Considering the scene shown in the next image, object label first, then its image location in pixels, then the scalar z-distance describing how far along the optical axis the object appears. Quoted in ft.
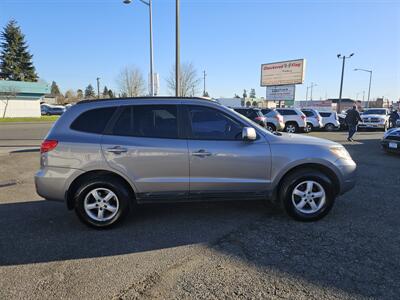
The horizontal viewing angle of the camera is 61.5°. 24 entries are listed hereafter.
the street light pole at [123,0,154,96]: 52.80
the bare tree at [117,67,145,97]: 177.27
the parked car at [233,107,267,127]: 56.93
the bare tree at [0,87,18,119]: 136.26
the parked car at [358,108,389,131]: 80.74
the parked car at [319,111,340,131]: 79.71
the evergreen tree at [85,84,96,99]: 427.94
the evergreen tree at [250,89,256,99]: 440.37
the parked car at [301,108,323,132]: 76.07
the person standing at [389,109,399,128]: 72.46
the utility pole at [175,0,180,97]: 41.98
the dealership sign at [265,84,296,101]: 129.29
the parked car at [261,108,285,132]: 64.54
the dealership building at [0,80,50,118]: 137.75
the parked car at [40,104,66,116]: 177.06
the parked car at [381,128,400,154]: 37.11
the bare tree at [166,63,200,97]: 147.33
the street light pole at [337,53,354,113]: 127.19
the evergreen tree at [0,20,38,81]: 193.67
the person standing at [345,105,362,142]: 52.21
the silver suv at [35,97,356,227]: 14.87
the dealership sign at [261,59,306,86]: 127.03
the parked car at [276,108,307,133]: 70.54
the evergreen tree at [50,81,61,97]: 398.79
